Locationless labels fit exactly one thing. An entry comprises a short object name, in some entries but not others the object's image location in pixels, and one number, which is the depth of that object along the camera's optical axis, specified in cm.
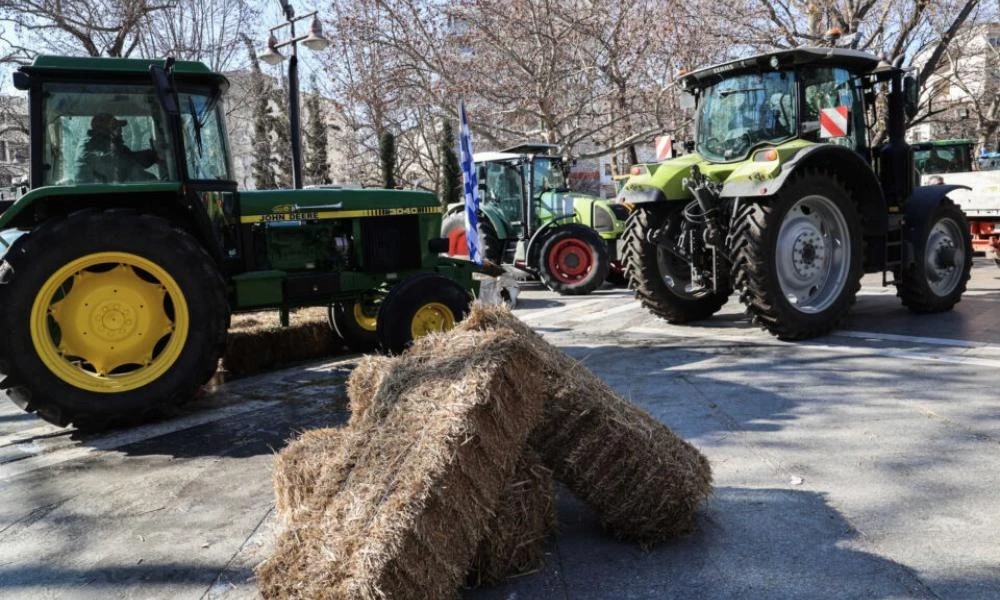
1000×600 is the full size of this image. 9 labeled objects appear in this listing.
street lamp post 1011
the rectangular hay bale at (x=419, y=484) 216
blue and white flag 1059
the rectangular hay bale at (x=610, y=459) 286
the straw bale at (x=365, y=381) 300
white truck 1141
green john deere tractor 470
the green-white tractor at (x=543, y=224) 1172
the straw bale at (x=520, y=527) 268
